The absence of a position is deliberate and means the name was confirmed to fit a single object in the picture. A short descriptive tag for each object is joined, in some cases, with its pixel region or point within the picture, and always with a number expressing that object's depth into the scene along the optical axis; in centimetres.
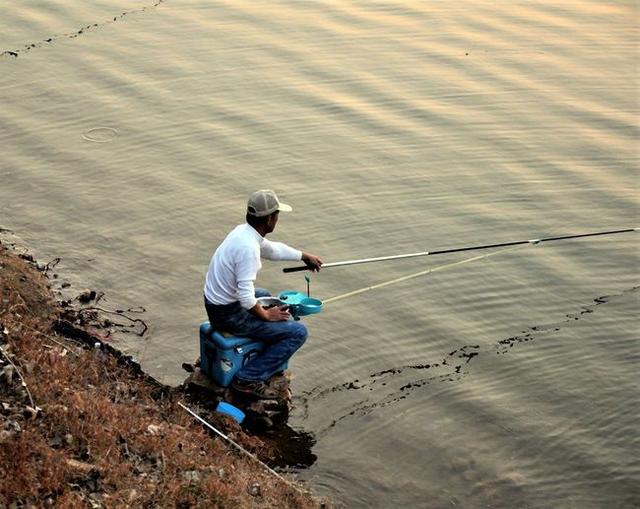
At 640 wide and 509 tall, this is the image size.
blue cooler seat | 954
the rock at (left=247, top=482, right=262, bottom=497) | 821
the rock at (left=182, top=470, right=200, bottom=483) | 787
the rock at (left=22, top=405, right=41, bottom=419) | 789
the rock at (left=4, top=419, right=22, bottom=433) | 762
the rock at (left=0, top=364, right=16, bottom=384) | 809
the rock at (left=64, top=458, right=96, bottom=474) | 757
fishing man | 926
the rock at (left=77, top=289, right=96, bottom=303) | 1145
